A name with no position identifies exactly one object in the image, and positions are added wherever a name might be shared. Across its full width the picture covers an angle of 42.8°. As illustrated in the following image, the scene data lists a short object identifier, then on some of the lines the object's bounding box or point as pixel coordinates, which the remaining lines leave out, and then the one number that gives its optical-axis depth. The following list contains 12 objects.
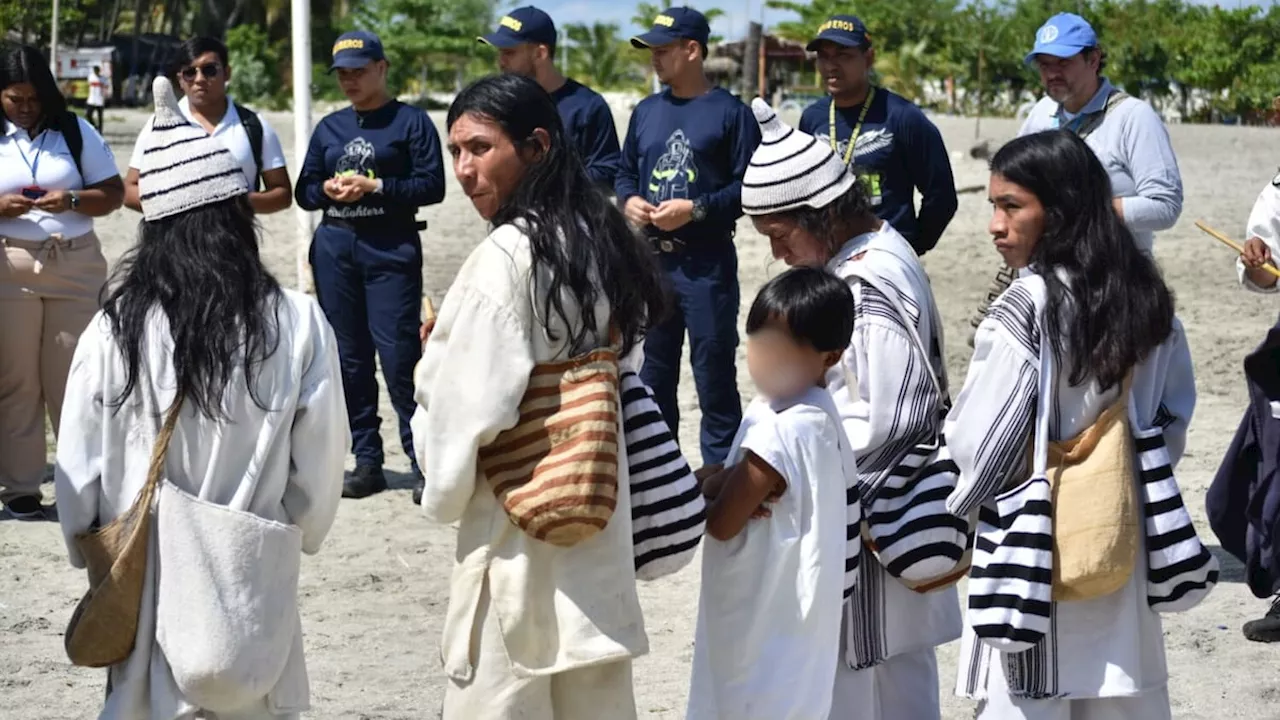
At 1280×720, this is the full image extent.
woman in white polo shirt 7.23
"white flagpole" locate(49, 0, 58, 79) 39.62
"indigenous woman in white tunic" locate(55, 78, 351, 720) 3.71
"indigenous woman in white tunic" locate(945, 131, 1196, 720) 3.72
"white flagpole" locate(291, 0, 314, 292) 11.23
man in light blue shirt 6.49
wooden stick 5.42
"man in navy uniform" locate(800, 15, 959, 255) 6.96
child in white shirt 3.73
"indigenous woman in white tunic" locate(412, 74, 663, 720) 3.42
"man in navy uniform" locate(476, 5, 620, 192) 7.73
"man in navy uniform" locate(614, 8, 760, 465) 7.33
